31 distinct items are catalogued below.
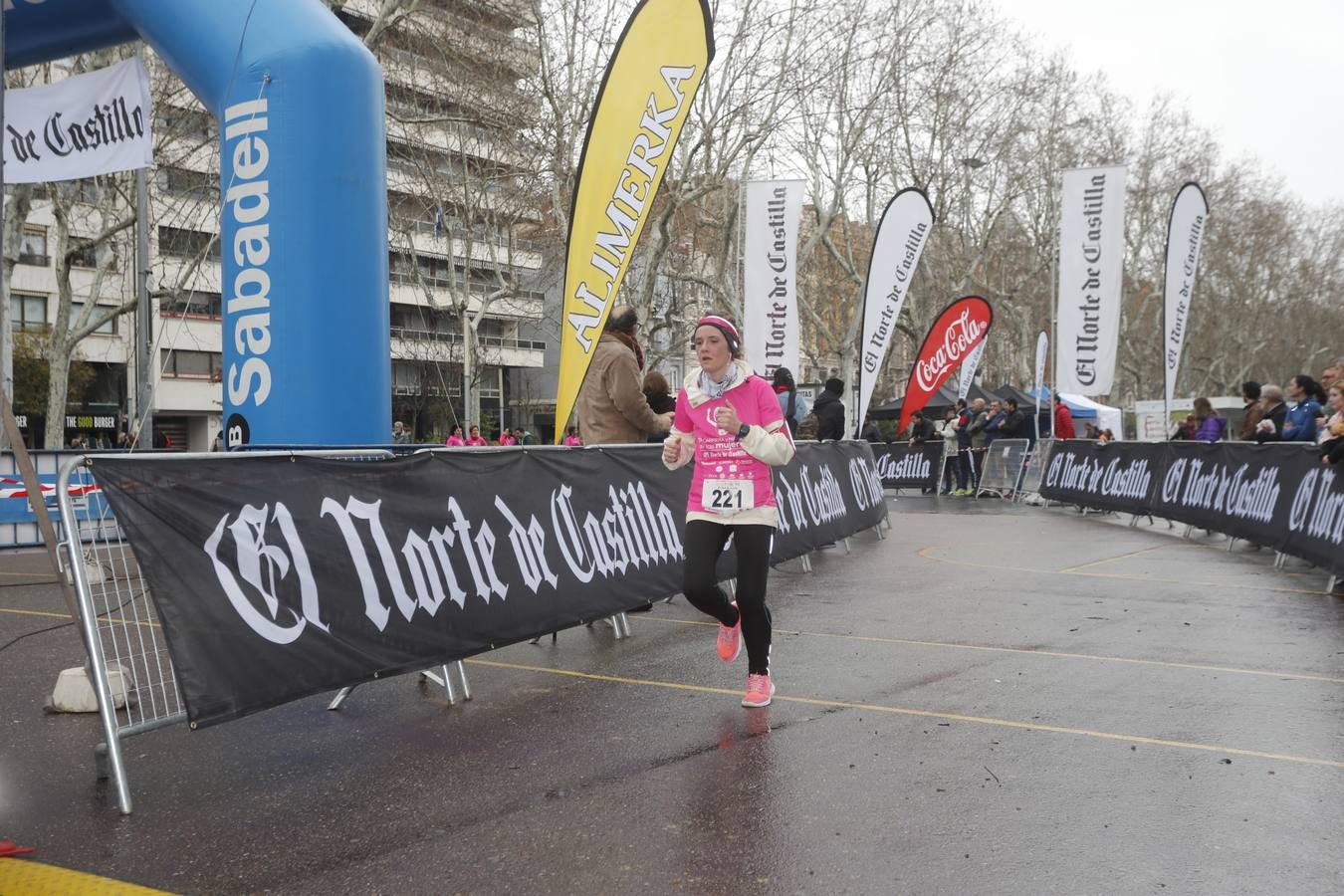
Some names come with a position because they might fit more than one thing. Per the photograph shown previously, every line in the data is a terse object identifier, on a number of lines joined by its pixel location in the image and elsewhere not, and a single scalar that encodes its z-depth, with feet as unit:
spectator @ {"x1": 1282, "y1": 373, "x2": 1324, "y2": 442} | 44.91
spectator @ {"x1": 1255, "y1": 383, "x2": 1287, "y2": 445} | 50.65
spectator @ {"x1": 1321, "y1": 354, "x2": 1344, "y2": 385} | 38.73
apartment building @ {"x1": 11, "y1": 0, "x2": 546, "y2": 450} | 86.94
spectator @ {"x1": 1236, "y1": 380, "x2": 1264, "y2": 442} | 52.80
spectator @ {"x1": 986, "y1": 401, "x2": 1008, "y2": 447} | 79.92
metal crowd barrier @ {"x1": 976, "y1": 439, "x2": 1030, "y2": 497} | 77.97
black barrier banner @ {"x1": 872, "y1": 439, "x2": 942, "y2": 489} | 90.31
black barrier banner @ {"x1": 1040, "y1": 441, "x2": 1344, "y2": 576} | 36.63
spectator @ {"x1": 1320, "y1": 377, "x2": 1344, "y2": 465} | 34.35
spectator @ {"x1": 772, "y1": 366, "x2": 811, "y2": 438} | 48.65
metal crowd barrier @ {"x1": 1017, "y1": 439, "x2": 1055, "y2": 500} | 75.08
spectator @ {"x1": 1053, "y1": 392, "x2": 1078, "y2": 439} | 83.51
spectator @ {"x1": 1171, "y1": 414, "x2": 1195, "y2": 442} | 68.95
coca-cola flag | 77.41
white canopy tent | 147.74
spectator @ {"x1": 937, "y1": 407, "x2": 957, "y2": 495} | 84.99
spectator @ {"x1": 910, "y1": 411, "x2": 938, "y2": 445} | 88.22
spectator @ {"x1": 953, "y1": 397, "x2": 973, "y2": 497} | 82.43
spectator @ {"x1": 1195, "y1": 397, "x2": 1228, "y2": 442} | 60.64
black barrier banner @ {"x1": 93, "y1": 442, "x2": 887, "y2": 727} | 14.55
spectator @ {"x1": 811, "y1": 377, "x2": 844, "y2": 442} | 46.44
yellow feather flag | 29.50
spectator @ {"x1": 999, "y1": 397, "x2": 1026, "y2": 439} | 81.61
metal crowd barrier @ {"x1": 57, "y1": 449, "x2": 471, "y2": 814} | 14.17
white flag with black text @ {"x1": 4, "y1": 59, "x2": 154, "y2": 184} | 29.76
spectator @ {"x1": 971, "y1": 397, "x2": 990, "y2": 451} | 78.69
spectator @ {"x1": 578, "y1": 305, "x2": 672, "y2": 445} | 28.53
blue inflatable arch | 26.78
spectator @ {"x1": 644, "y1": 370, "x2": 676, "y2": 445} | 31.35
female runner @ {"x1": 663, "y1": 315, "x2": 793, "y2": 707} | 18.83
